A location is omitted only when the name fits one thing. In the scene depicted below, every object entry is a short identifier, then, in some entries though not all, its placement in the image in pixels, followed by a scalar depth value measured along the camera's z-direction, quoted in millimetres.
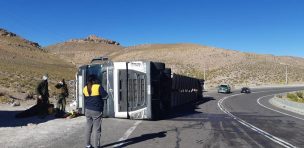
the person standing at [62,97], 11107
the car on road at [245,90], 39702
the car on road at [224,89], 38327
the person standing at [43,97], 10639
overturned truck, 10481
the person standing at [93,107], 5897
